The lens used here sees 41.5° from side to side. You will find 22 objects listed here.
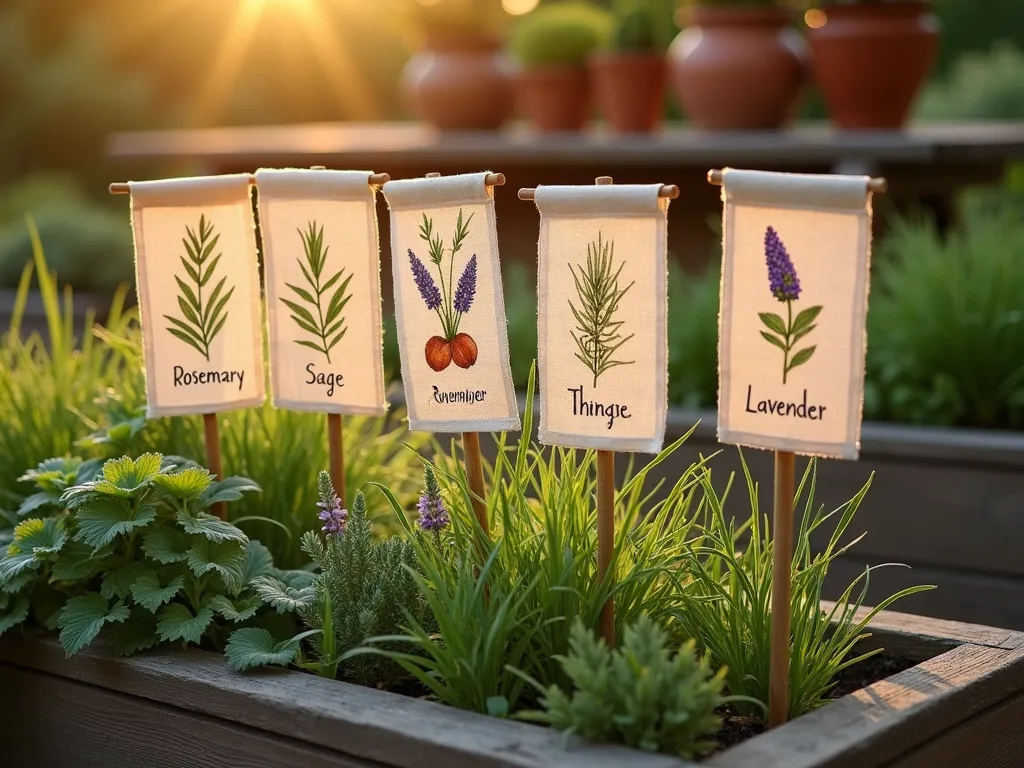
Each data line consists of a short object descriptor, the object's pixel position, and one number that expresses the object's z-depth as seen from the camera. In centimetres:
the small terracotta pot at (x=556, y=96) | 493
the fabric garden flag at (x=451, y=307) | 177
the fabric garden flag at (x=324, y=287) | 199
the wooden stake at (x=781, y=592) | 158
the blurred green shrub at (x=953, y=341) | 316
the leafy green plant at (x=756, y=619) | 173
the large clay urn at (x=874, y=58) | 401
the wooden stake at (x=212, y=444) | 212
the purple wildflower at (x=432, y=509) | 179
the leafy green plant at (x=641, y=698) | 144
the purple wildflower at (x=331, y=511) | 186
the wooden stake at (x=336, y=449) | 209
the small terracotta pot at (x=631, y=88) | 462
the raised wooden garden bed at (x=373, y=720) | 147
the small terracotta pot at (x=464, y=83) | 513
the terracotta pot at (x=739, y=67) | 429
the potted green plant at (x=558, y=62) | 489
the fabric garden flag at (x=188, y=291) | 207
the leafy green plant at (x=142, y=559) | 184
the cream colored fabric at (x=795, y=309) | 151
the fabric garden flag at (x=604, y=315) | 162
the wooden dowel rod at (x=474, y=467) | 181
